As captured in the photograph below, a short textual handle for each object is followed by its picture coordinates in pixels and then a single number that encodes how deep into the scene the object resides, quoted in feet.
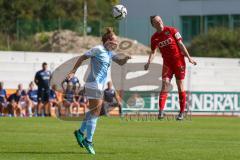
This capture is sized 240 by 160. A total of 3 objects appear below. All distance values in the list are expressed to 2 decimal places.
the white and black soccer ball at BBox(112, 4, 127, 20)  64.50
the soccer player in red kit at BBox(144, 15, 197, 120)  67.51
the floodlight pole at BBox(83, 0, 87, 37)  186.24
